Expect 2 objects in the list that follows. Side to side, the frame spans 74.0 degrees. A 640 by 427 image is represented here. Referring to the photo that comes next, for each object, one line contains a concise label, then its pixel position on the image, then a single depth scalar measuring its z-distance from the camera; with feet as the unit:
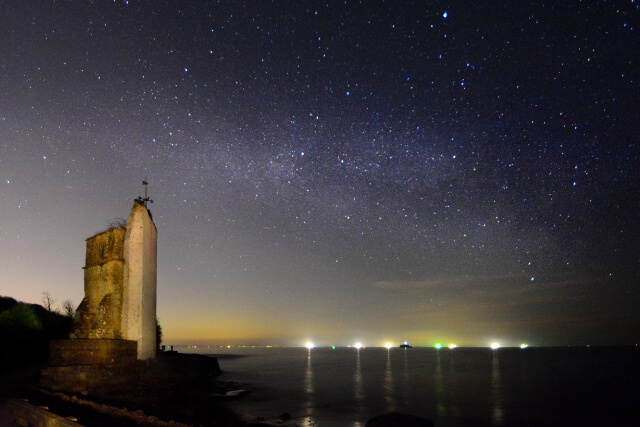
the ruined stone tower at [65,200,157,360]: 45.80
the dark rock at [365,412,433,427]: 25.61
